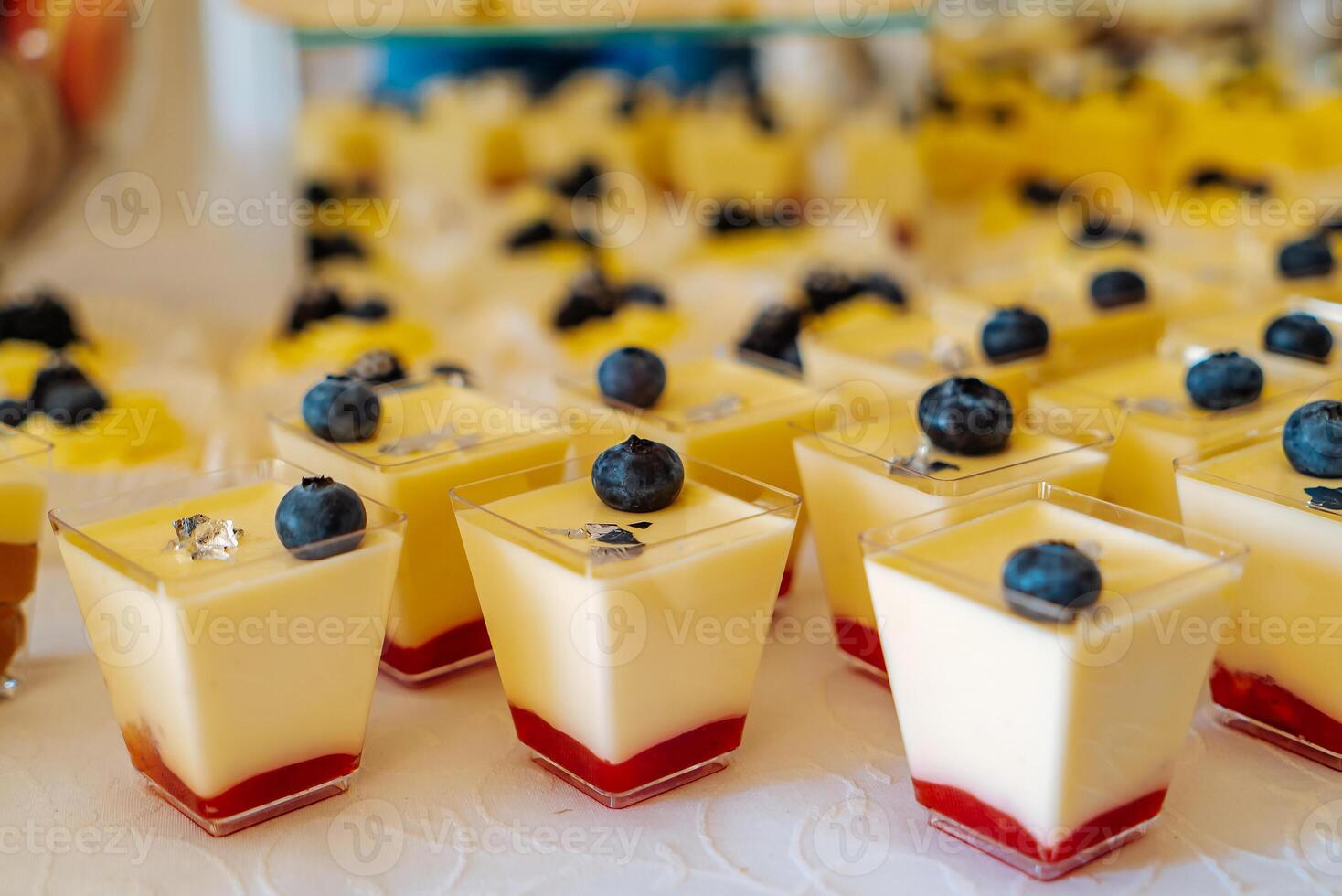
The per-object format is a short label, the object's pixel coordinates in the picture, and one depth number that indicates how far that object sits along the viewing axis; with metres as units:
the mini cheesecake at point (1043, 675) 0.44
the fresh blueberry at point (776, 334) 0.64
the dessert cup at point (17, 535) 0.51
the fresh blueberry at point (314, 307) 0.73
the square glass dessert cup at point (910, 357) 0.59
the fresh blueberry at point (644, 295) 0.75
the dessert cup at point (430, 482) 0.51
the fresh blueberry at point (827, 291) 0.71
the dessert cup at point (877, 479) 0.50
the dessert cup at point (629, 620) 0.46
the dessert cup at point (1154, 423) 0.53
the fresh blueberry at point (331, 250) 0.87
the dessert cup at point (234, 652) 0.46
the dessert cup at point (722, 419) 0.54
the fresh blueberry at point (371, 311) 0.72
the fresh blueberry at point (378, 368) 0.57
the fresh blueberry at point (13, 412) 0.58
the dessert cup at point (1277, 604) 0.48
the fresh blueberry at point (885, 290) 0.72
